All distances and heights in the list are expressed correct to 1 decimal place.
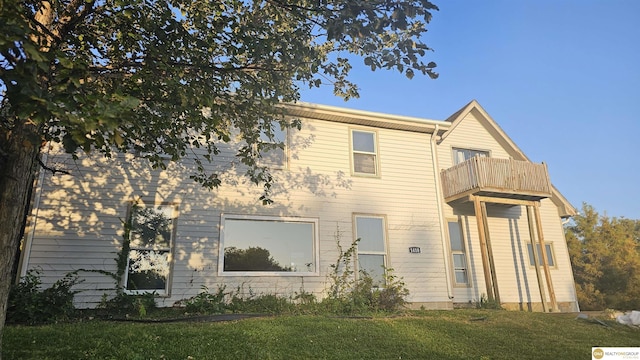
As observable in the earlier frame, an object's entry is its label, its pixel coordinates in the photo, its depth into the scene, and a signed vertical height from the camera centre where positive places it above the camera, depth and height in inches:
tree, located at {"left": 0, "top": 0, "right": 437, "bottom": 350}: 115.3 +103.1
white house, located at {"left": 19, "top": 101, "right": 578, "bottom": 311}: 374.3 +67.8
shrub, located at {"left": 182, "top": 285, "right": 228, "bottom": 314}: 353.7 -19.0
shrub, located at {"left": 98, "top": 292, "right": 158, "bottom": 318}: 345.7 -16.6
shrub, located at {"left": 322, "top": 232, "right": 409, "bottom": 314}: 400.8 -14.2
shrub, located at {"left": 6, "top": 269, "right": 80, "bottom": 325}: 288.8 -10.5
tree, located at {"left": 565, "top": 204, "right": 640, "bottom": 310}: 831.1 +21.0
